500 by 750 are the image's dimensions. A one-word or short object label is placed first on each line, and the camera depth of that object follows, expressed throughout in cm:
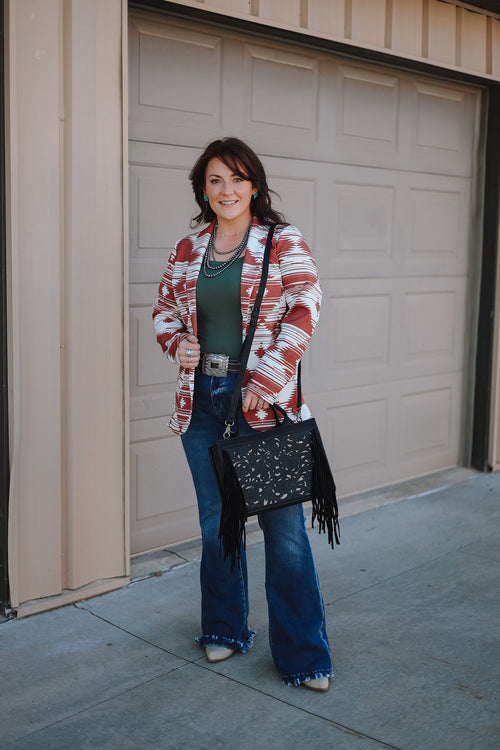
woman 304
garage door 432
